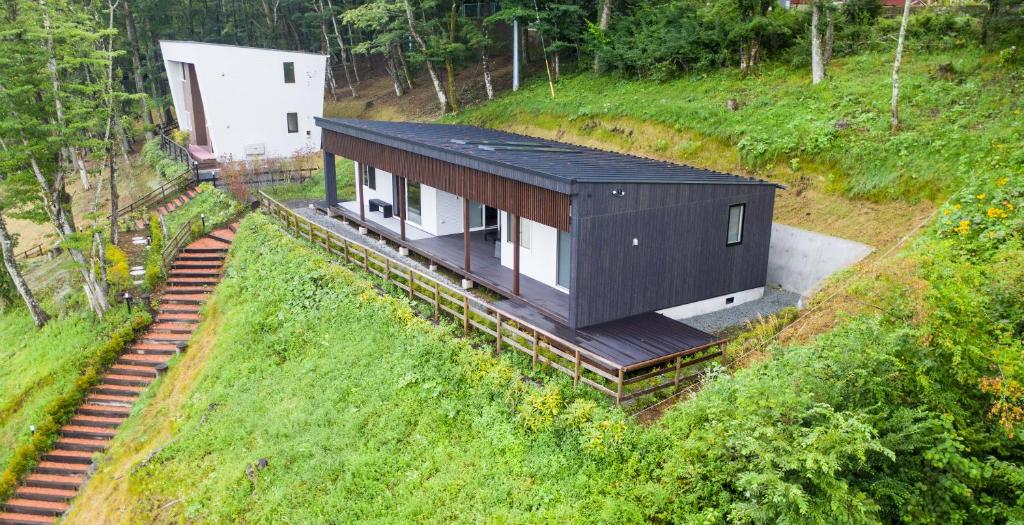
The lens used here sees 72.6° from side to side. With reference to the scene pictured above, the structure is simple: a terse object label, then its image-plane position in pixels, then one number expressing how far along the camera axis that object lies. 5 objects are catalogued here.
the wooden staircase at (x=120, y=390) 16.67
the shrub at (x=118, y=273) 23.14
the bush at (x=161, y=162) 34.16
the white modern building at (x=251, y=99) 33.69
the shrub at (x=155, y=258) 22.86
